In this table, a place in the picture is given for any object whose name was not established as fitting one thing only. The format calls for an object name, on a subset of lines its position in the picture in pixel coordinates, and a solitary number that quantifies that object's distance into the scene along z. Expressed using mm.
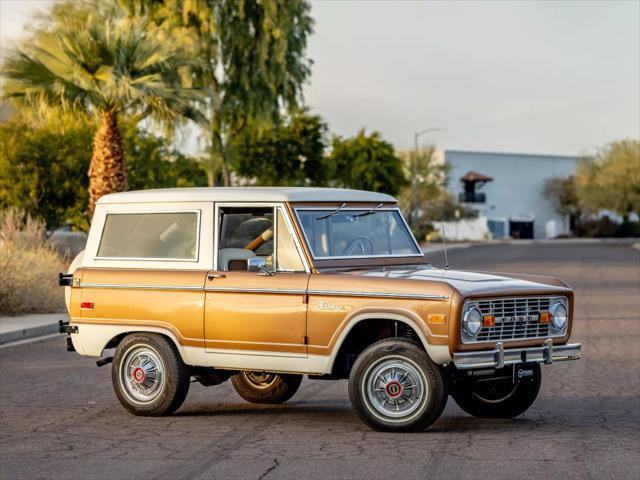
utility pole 75188
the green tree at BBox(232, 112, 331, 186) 59156
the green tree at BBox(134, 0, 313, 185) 50688
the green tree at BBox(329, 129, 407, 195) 72062
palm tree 31688
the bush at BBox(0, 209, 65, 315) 22750
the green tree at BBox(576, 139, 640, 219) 96375
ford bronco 9969
